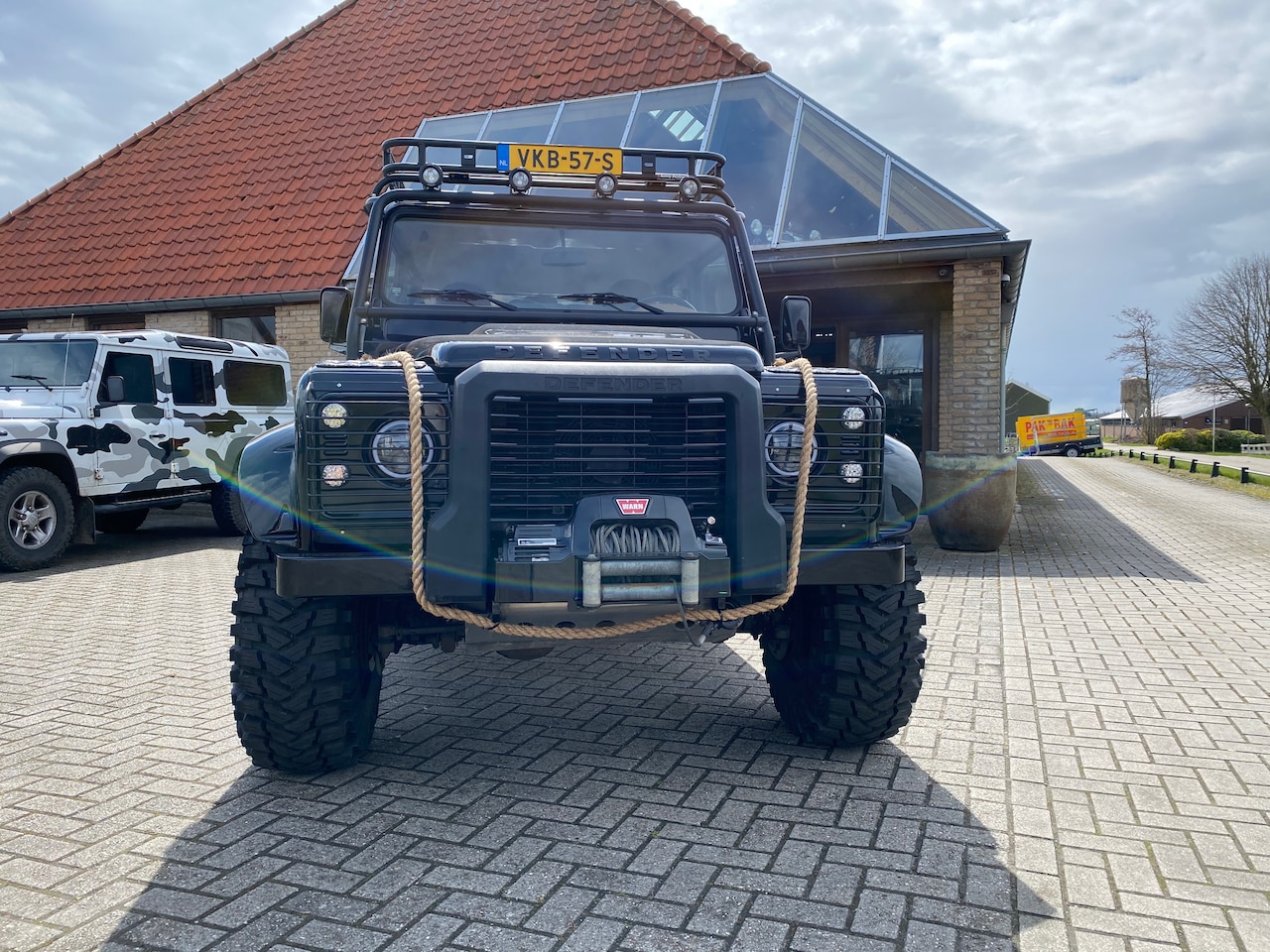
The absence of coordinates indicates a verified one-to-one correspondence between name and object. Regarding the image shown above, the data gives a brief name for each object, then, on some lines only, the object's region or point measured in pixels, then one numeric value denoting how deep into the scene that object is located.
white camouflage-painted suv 8.43
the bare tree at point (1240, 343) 42.62
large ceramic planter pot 9.27
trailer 42.69
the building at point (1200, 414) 63.48
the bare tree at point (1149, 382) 50.69
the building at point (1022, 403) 45.07
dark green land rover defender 2.89
